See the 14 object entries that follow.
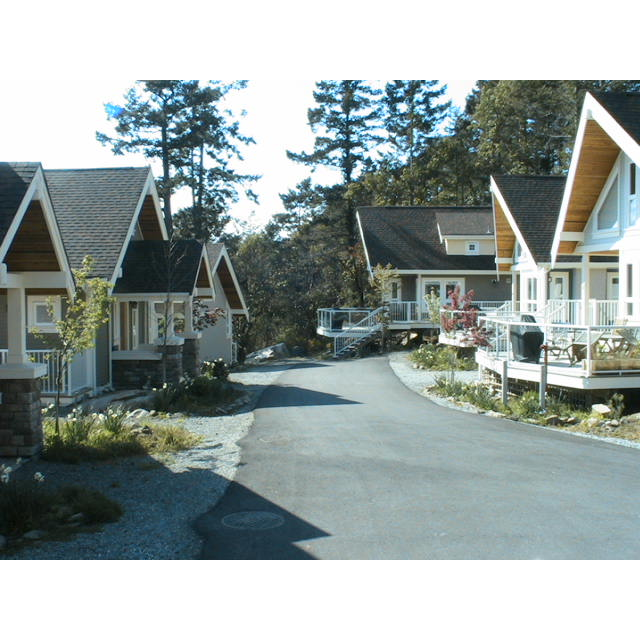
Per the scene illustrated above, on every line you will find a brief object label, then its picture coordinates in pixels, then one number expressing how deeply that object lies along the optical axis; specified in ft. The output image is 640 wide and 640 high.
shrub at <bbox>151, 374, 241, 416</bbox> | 53.06
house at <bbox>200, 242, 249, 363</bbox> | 95.04
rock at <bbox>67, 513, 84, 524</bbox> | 24.40
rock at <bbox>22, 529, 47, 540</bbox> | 22.65
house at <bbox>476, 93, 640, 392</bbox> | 47.14
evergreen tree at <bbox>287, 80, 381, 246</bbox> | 155.74
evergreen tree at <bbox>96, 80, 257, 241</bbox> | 128.98
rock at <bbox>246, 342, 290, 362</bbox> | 113.09
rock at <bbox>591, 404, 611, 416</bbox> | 44.16
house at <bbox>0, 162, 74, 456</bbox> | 33.14
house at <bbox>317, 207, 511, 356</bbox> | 112.47
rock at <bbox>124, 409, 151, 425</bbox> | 42.80
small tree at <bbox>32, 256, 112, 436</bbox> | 37.32
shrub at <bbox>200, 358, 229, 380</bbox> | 74.84
